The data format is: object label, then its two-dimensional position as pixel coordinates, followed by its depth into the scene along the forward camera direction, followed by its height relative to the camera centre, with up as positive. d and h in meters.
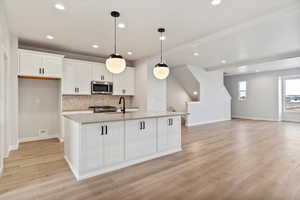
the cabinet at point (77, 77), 4.64 +0.69
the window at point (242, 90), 9.46 +0.56
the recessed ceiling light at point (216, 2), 2.45 +1.54
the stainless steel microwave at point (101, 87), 5.09 +0.41
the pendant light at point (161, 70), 3.43 +0.64
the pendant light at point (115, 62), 2.81 +0.67
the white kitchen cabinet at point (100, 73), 5.15 +0.90
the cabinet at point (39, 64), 3.92 +0.94
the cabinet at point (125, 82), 5.62 +0.63
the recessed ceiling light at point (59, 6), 2.54 +1.54
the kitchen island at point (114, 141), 2.35 -0.73
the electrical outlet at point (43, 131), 4.67 -0.97
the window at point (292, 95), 7.91 +0.21
